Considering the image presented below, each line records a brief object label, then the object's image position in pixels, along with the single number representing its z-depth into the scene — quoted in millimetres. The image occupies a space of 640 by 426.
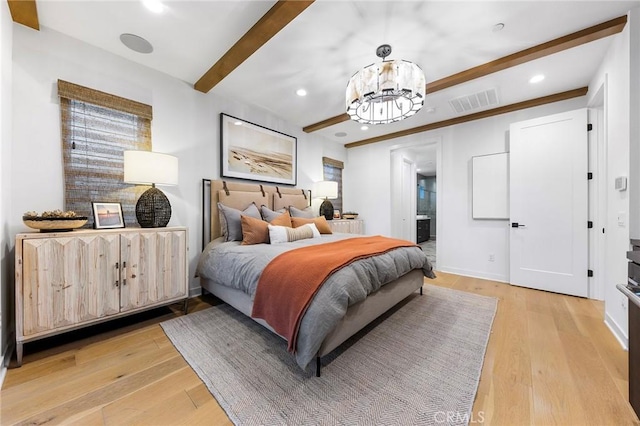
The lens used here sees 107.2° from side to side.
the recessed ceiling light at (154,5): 1808
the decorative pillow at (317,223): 3254
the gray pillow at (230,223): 2842
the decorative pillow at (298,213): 3709
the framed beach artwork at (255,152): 3309
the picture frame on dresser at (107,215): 2172
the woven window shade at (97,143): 2168
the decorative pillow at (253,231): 2639
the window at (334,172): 4993
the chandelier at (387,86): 1906
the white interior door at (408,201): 5508
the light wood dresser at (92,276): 1627
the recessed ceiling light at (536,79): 2736
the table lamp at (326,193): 4430
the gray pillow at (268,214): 3244
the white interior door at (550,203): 2936
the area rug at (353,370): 1262
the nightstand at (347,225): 4379
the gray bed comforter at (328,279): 1465
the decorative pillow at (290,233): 2693
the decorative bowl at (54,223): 1687
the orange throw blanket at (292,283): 1541
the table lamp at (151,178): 2232
